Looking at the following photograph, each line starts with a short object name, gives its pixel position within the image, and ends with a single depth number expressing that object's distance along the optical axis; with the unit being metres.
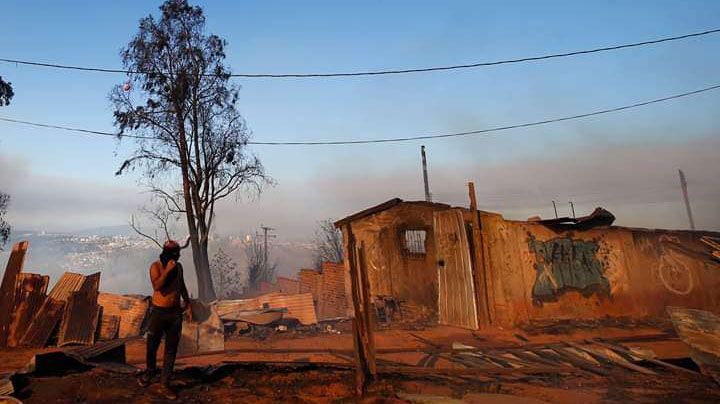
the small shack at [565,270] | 11.30
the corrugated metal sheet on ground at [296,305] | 13.24
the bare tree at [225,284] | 28.21
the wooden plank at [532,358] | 7.11
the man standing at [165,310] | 5.22
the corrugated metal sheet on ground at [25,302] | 10.12
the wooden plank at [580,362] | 6.38
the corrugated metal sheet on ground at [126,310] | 11.78
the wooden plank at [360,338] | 5.06
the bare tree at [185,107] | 16.53
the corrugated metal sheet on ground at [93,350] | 6.09
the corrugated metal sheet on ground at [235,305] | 12.84
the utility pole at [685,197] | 47.84
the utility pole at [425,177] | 27.28
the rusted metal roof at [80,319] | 10.20
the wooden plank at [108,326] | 11.34
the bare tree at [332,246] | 28.77
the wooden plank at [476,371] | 5.79
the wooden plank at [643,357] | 6.23
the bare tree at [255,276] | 25.97
